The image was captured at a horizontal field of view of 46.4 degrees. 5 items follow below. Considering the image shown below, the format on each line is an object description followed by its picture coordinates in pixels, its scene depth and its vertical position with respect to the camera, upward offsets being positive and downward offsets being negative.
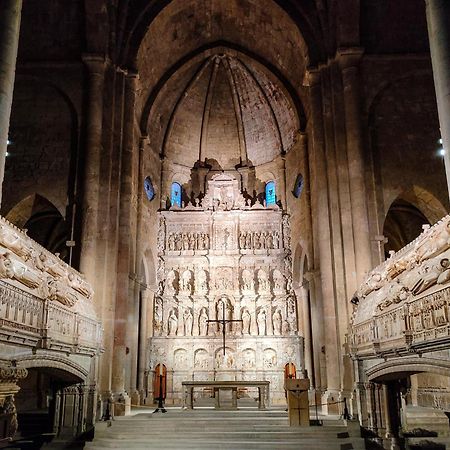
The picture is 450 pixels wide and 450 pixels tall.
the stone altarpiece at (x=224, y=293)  25.39 +4.06
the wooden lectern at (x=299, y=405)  14.75 -0.84
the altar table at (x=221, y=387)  18.45 -0.41
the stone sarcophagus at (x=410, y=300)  10.14 +1.62
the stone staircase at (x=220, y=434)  13.95 -1.58
